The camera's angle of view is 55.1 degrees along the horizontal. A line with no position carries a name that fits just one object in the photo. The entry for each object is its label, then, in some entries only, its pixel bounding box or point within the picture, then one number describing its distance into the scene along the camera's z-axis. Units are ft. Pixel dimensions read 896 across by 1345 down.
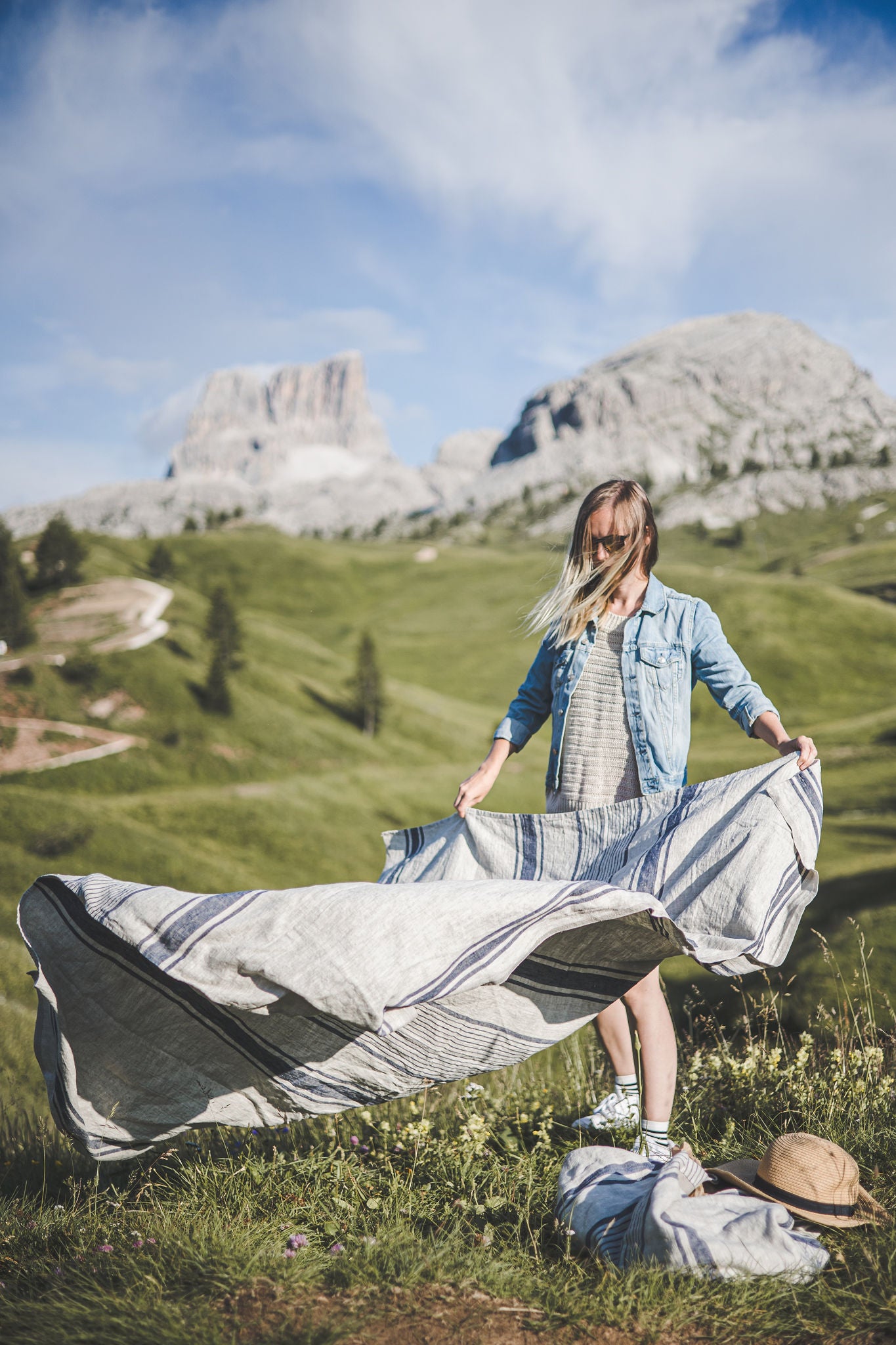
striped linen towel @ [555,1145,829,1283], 10.37
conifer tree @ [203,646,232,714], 162.61
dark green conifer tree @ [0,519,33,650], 156.76
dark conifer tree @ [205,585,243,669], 175.42
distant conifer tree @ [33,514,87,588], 190.29
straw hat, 11.16
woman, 16.43
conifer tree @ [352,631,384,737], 187.93
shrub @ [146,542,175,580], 257.34
